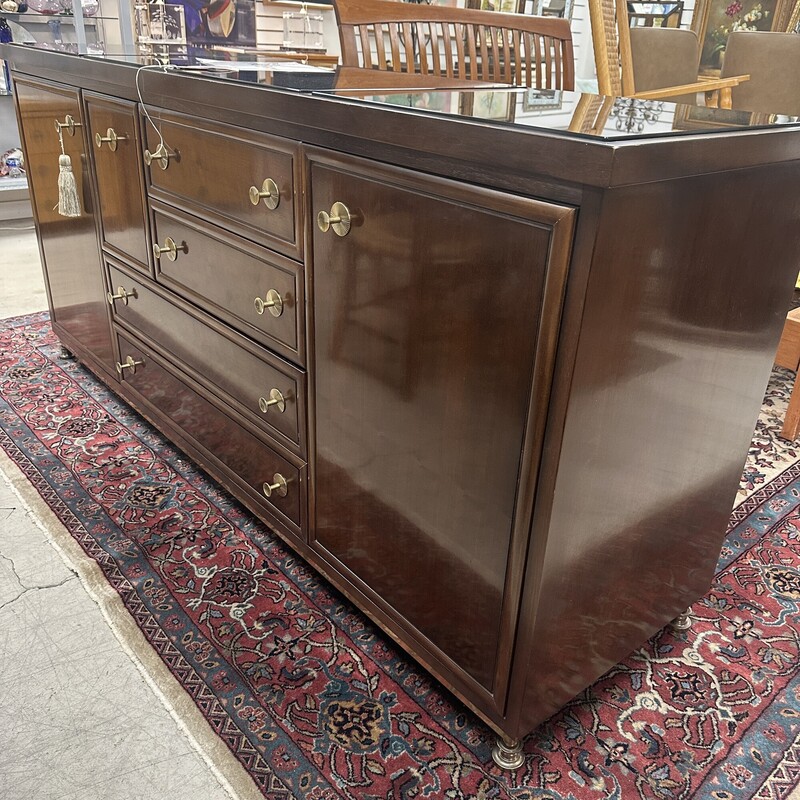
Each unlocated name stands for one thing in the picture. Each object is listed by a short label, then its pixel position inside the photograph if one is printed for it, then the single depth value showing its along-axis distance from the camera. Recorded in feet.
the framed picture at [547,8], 19.65
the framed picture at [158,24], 6.97
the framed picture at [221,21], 12.50
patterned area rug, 3.60
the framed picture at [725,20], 18.63
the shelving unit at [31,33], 11.08
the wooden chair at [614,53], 8.54
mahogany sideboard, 2.72
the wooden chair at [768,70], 12.46
